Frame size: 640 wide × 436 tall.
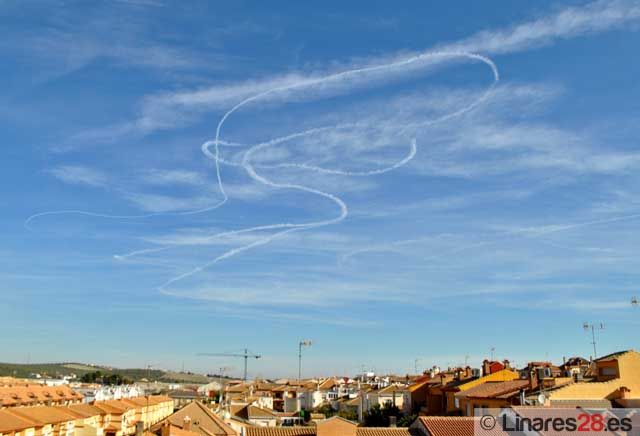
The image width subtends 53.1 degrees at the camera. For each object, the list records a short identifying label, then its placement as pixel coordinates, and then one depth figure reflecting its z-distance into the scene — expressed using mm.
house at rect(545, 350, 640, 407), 49625
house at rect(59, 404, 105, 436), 72688
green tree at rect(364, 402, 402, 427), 83456
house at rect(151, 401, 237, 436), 57219
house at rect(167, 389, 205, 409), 145312
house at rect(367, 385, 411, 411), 98400
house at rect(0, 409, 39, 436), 59738
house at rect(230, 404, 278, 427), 91125
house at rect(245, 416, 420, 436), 40188
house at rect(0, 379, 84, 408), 97069
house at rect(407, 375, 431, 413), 90525
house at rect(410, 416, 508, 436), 39750
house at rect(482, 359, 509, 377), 78750
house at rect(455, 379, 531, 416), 55969
